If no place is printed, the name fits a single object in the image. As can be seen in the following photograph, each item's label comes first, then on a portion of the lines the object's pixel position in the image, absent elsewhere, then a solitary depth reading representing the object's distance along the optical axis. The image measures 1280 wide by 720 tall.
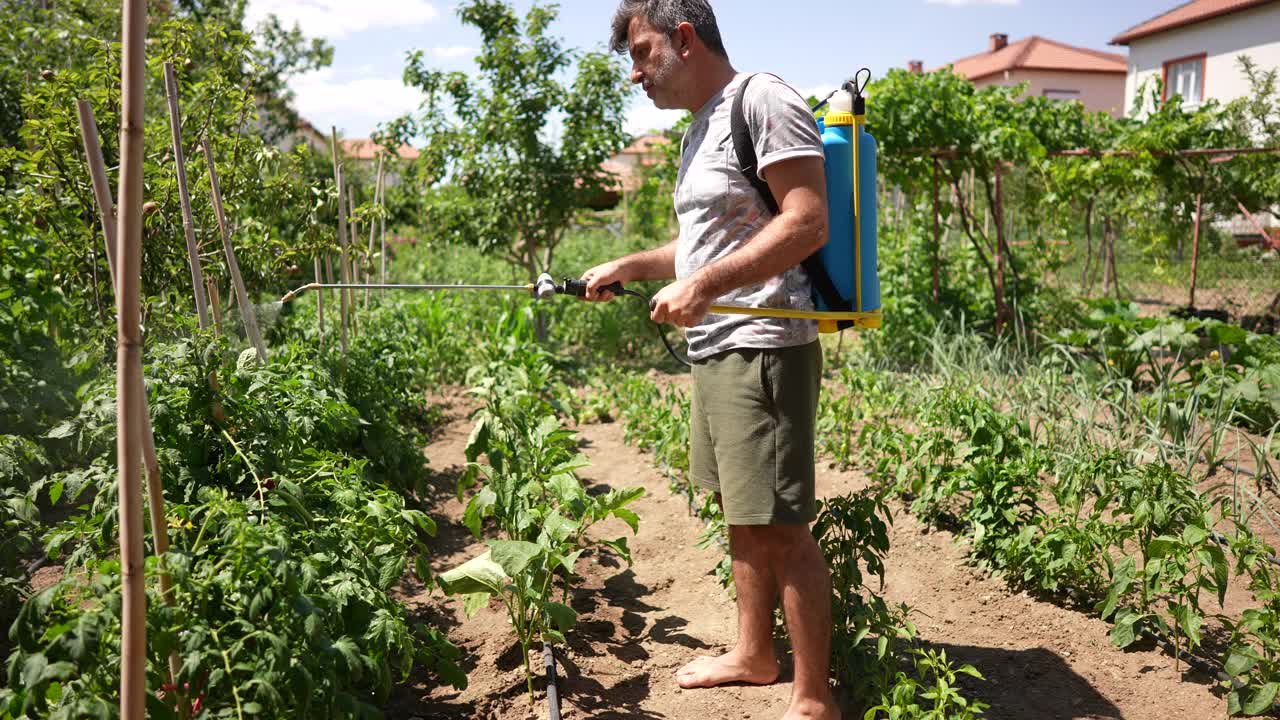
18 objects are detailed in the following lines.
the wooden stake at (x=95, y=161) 1.69
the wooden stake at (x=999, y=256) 7.14
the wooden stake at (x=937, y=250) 7.65
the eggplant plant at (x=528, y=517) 2.77
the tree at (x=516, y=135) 8.18
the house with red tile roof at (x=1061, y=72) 32.97
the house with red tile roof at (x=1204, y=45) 19.62
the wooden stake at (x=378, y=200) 5.25
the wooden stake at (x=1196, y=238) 7.23
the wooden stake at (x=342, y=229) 4.45
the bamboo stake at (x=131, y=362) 1.49
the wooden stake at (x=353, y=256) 4.99
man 2.32
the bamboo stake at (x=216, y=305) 2.89
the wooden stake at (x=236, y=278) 3.12
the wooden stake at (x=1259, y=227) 6.73
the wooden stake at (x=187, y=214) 2.53
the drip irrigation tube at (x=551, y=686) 2.52
